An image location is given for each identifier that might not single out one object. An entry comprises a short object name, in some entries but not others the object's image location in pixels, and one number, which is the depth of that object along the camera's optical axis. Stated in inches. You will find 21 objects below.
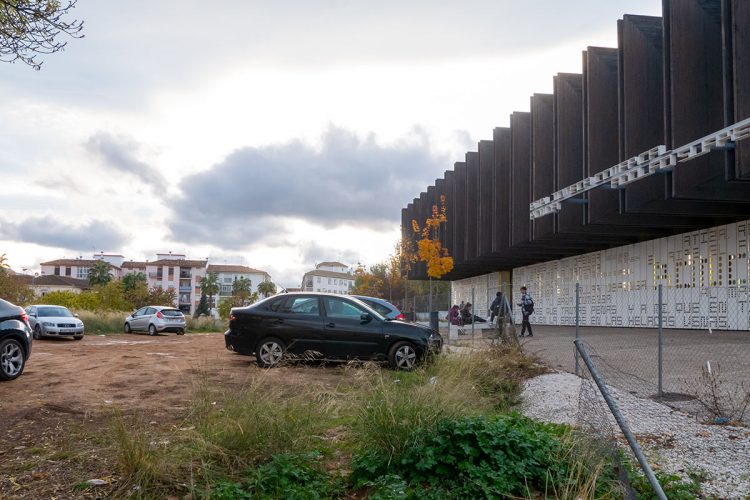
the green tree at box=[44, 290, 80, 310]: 1921.9
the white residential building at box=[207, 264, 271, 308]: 5364.2
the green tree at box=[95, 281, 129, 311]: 2010.3
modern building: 736.3
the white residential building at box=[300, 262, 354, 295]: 5551.2
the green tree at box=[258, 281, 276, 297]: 4332.9
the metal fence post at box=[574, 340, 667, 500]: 160.2
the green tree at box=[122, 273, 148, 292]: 3622.0
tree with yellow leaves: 1391.5
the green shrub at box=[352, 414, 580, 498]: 191.5
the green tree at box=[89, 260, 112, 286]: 3444.9
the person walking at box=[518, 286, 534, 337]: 833.9
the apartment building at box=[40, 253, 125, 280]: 5108.3
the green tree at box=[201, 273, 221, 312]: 3784.5
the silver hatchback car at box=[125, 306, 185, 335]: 1266.4
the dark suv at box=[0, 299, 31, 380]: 398.0
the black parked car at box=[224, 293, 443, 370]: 487.5
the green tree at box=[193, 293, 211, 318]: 3113.4
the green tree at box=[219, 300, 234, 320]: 2366.1
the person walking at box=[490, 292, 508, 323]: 511.4
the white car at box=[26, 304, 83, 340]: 981.8
